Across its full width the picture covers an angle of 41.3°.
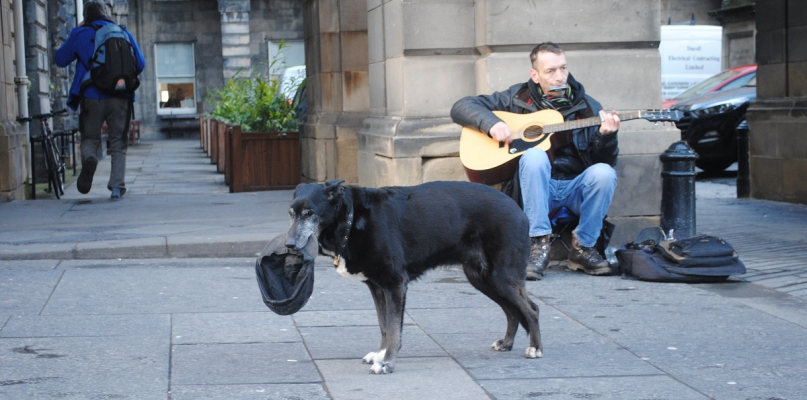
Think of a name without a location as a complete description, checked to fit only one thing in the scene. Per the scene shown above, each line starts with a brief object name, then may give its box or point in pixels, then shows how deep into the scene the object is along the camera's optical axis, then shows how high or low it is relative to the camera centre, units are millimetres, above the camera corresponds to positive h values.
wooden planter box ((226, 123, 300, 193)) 13266 -510
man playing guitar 7113 -313
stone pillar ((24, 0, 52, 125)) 16047 +1039
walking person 11523 +283
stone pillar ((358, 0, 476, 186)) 8266 +238
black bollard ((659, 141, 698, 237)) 7844 -570
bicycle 12617 -424
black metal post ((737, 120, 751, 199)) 12852 -684
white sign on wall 23609 +1176
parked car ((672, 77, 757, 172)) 15828 -209
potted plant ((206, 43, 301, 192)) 13328 -310
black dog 4684 -562
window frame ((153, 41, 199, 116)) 36656 +1090
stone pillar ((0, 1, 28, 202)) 11719 -84
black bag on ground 7043 -1007
